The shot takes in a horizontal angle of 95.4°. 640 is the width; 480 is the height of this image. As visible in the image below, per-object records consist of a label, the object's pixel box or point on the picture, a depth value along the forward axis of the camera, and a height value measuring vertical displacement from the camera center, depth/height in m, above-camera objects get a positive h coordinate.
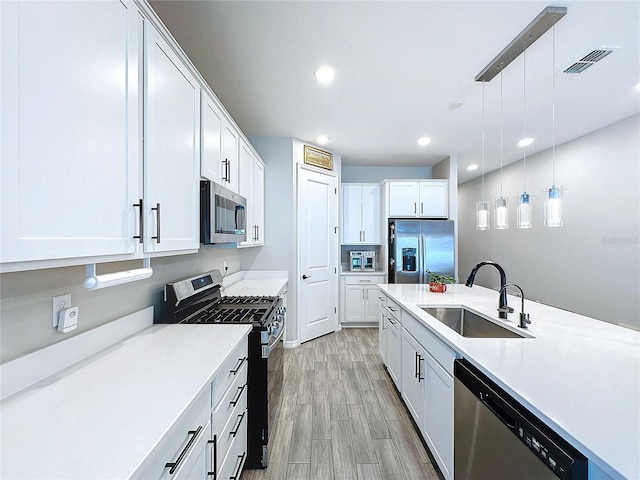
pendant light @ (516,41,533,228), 2.07 +0.24
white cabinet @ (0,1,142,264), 0.67 +0.32
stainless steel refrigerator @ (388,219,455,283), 4.52 -0.14
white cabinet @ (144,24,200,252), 1.22 +0.44
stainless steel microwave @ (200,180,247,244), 1.78 +0.18
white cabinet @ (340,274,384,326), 4.79 -0.96
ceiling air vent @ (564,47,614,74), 2.06 +1.36
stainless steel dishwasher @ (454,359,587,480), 0.85 -0.70
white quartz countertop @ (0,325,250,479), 0.66 -0.50
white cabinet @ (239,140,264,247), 2.78 +0.54
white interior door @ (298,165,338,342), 3.94 -0.17
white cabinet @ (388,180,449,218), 4.78 +0.69
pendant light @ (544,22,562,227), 1.87 +0.22
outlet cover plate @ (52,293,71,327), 1.09 -0.24
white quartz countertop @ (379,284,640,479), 0.76 -0.50
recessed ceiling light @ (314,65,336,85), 2.27 +1.35
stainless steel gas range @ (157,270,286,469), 1.76 -0.57
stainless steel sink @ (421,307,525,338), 1.93 -0.59
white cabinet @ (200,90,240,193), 1.84 +0.69
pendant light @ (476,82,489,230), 2.51 +0.23
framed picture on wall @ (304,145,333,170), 4.06 +1.22
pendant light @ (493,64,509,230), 2.36 +0.22
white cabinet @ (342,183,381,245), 5.00 +0.47
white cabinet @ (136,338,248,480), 0.84 -0.73
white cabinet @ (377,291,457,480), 1.55 -0.92
